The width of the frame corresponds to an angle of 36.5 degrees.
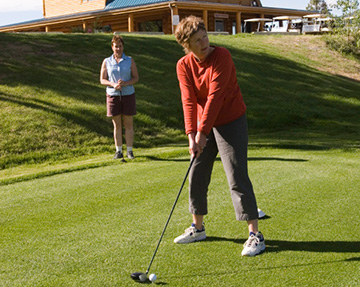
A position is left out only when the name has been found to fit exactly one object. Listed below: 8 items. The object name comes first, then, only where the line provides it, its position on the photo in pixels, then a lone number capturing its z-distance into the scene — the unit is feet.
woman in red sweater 12.99
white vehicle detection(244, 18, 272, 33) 118.52
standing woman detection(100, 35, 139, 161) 28.43
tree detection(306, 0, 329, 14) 248.87
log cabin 102.42
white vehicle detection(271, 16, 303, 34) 110.80
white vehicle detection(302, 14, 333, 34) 92.12
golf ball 11.56
